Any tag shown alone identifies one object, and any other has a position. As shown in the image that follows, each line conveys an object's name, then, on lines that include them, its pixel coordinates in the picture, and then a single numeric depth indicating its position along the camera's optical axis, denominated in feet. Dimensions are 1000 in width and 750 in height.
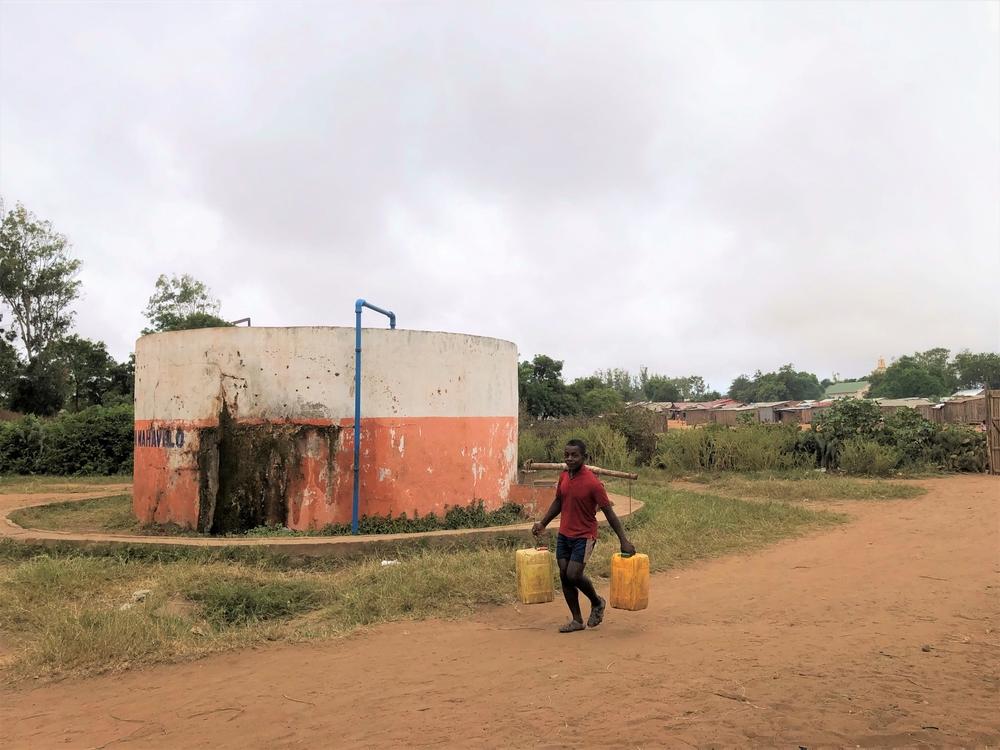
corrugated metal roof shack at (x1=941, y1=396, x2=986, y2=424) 73.15
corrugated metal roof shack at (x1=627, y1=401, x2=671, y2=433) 75.47
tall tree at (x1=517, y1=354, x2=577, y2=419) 111.91
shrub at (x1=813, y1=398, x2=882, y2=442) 63.77
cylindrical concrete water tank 30.01
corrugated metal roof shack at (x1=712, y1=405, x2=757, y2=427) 121.78
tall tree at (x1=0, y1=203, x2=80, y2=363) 105.50
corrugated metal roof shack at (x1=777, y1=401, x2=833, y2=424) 125.18
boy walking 18.52
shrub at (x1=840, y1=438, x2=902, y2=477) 57.98
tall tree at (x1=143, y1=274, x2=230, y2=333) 112.16
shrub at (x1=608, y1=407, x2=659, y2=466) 69.72
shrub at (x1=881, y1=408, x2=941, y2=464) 61.16
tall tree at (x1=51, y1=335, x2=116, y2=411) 101.50
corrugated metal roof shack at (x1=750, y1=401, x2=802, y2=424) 133.69
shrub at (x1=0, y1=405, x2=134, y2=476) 69.72
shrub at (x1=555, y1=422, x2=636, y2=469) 61.48
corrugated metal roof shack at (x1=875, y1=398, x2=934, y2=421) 72.42
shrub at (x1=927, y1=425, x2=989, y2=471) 59.00
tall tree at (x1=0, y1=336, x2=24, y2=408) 102.27
